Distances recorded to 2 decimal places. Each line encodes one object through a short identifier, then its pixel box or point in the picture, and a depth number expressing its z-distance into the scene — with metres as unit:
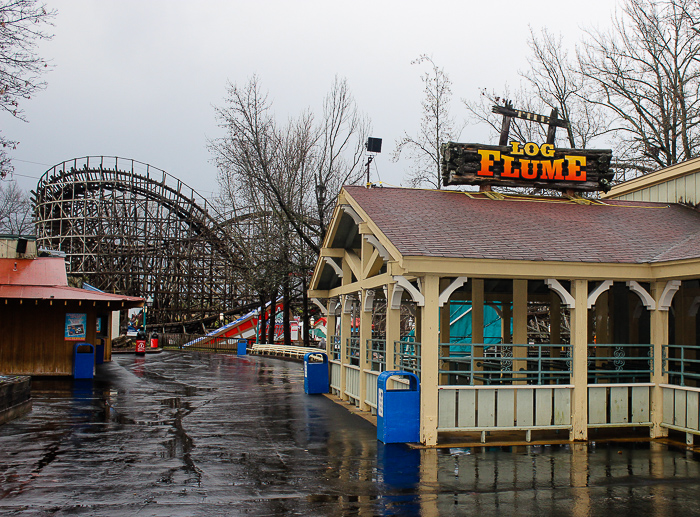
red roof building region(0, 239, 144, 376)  19.34
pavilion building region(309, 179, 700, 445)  9.82
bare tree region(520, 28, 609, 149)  30.95
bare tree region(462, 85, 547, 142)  32.87
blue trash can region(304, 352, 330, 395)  16.44
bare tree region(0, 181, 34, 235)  63.68
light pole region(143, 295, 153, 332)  45.12
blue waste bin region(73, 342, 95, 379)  19.31
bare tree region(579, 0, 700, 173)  25.48
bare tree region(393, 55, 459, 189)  32.56
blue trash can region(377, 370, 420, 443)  9.77
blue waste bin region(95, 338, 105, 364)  23.95
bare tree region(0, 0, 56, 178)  12.19
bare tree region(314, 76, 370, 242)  31.08
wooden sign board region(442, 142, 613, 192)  14.63
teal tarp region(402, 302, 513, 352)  22.62
